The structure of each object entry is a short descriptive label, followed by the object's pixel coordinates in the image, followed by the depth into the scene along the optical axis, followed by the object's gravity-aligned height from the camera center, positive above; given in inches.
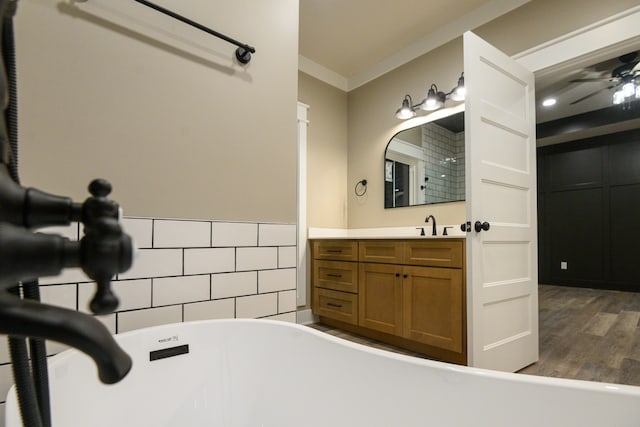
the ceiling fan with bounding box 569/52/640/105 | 113.9 +55.8
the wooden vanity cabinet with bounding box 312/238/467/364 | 79.2 -18.3
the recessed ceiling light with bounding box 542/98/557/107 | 160.6 +64.3
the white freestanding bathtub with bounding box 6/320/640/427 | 24.2 -14.5
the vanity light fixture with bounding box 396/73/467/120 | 99.7 +42.2
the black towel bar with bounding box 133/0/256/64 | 39.4 +26.2
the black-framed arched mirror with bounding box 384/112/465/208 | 106.9 +22.9
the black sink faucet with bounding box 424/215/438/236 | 104.2 +1.9
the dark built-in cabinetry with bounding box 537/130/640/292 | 181.3 +10.8
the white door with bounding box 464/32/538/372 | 70.6 +5.1
